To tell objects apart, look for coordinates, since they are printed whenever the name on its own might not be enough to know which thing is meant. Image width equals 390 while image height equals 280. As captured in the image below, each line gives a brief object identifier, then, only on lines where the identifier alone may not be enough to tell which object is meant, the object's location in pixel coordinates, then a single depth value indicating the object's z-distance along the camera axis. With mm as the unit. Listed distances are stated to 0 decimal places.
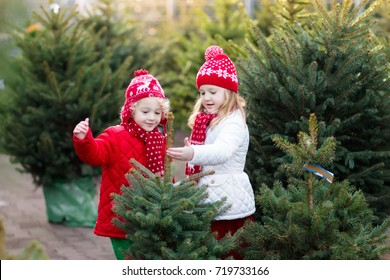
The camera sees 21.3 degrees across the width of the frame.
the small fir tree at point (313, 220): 5052
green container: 11268
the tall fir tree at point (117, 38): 14670
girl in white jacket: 6045
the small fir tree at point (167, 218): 5023
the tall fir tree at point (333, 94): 6662
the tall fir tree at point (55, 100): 10542
